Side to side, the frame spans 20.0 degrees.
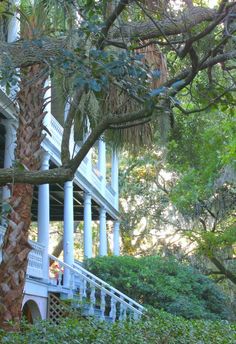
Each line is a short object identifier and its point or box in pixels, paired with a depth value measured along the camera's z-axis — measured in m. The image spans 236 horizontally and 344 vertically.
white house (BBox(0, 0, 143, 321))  14.92
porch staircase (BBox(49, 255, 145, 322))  16.02
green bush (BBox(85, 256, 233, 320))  17.89
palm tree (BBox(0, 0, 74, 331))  10.64
